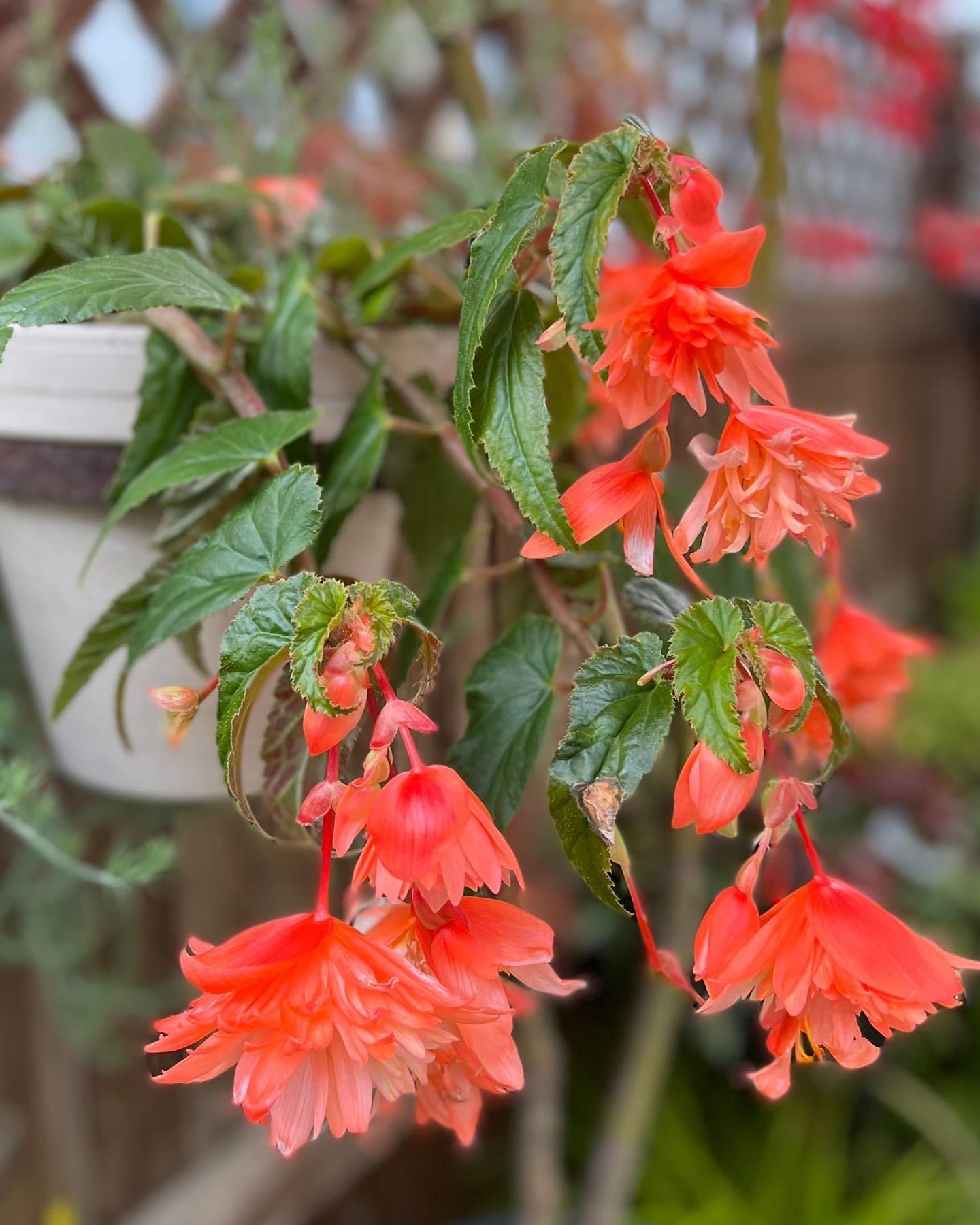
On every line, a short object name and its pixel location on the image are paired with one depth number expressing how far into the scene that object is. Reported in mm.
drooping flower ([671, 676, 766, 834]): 233
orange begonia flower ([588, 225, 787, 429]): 232
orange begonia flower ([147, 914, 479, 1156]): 225
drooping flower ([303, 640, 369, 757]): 230
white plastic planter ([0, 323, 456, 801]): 408
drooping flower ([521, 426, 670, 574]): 257
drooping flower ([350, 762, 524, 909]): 223
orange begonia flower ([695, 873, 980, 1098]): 243
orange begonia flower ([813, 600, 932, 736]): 401
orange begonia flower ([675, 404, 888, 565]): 246
